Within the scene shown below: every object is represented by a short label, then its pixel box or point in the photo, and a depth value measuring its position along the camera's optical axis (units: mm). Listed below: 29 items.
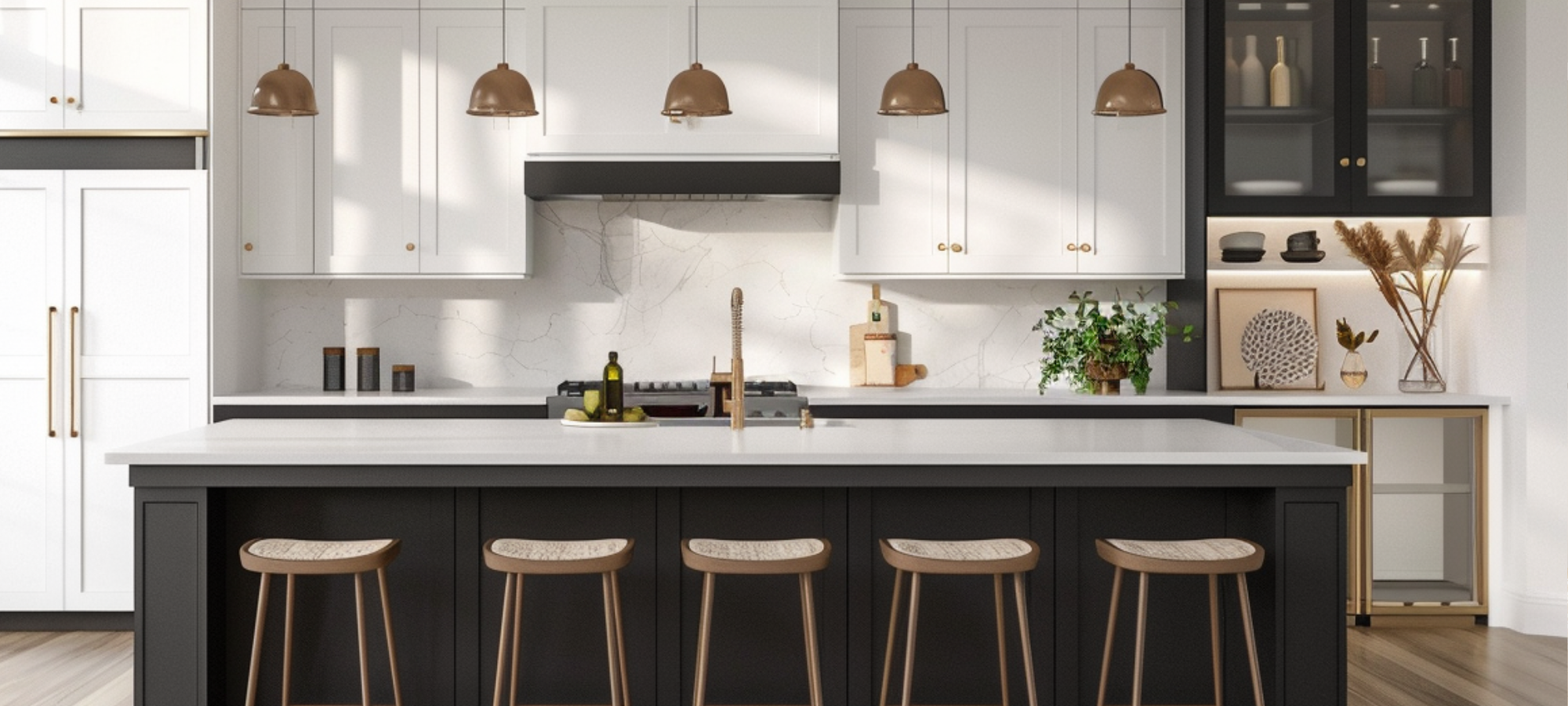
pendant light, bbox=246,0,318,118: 3400
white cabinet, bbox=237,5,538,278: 5000
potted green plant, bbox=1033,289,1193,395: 5000
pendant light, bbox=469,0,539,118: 3408
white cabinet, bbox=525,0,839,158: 4906
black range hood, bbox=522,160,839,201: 4887
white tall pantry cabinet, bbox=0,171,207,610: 4668
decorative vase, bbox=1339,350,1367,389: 5145
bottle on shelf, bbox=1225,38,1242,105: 4938
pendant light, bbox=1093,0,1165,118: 3455
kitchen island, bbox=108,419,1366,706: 3285
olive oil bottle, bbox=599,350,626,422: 3650
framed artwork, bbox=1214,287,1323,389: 5180
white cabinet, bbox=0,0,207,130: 4730
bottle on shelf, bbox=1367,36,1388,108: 4949
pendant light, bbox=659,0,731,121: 3379
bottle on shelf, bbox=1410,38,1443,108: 4953
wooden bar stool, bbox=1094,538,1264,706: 2898
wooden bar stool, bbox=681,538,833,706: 2830
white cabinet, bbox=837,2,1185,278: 5055
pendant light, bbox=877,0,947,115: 3486
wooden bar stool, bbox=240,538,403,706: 2891
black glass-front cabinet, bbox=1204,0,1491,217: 4926
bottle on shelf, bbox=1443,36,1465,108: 4938
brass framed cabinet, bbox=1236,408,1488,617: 4793
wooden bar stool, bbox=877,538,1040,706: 2855
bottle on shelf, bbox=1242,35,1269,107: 4949
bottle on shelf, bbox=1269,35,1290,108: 4945
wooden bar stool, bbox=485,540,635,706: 2855
